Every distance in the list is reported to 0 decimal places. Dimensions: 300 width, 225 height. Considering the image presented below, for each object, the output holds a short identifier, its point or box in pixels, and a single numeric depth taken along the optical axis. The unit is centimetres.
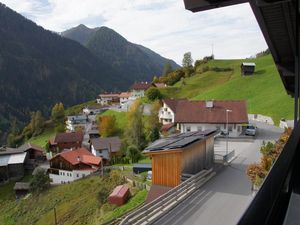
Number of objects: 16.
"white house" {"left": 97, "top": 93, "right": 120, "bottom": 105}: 13442
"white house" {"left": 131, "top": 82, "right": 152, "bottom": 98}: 11752
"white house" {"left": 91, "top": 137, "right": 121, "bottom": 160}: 5747
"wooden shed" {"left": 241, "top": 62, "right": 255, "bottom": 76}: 8256
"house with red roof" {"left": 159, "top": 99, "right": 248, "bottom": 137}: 4041
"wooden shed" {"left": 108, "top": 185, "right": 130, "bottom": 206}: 2838
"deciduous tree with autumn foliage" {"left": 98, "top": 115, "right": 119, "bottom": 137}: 7044
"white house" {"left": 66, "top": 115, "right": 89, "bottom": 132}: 9544
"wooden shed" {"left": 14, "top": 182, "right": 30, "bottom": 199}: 4897
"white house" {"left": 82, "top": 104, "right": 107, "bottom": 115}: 10727
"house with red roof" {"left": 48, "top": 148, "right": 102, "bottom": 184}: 5175
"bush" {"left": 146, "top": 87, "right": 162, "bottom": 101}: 7966
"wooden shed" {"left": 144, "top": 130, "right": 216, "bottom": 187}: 1705
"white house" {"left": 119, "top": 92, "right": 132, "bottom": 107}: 11948
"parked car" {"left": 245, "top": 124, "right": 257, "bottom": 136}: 3793
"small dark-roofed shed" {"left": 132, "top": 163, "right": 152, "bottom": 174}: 3712
